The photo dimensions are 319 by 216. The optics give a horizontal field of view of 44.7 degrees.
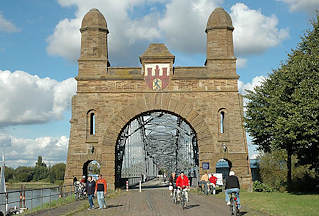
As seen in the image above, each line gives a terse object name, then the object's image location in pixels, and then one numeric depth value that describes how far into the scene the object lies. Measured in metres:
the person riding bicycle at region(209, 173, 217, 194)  24.23
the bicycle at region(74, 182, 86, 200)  21.97
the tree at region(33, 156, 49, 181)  83.38
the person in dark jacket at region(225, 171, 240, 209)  12.49
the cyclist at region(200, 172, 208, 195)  24.36
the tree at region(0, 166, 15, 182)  74.35
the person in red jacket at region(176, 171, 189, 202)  16.17
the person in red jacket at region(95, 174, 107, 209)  15.98
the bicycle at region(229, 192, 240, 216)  12.39
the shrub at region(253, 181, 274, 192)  24.86
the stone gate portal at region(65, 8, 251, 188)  27.48
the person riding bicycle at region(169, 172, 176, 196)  19.27
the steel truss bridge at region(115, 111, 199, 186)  38.43
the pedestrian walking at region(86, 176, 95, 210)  15.98
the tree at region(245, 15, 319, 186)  19.16
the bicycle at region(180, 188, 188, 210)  15.68
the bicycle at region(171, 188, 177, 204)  18.33
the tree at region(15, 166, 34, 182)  78.75
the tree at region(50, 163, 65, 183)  72.66
